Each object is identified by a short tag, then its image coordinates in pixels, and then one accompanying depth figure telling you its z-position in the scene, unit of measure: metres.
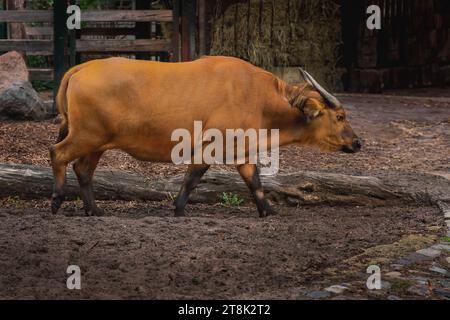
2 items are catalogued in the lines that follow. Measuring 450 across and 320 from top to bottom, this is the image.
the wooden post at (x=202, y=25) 15.62
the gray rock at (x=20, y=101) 13.02
